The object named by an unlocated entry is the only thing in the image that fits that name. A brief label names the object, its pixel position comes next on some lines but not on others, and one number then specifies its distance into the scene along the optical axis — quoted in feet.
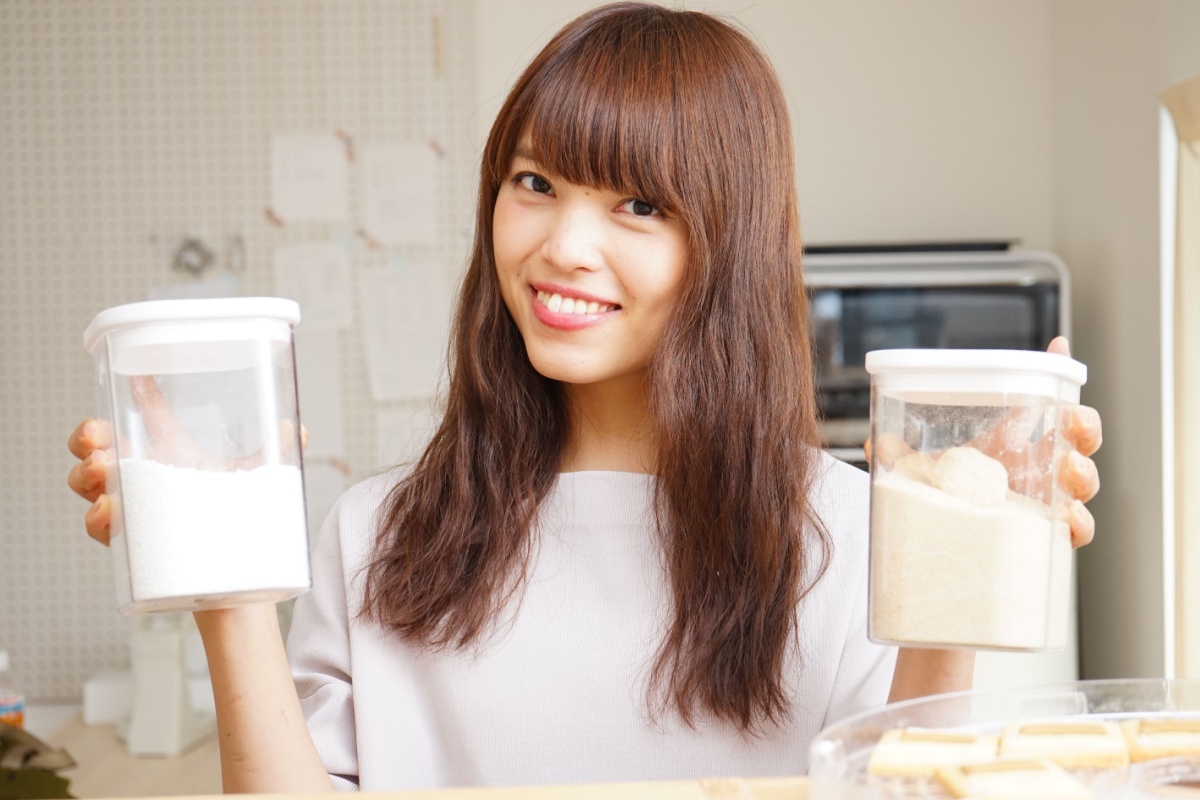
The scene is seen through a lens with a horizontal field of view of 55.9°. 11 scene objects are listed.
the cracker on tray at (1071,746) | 1.58
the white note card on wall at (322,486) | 8.84
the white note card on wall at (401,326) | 8.93
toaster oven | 7.32
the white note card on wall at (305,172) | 8.89
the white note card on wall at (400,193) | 8.89
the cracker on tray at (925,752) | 1.53
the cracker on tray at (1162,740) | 1.59
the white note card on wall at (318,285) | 8.90
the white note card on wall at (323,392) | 8.90
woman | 2.98
